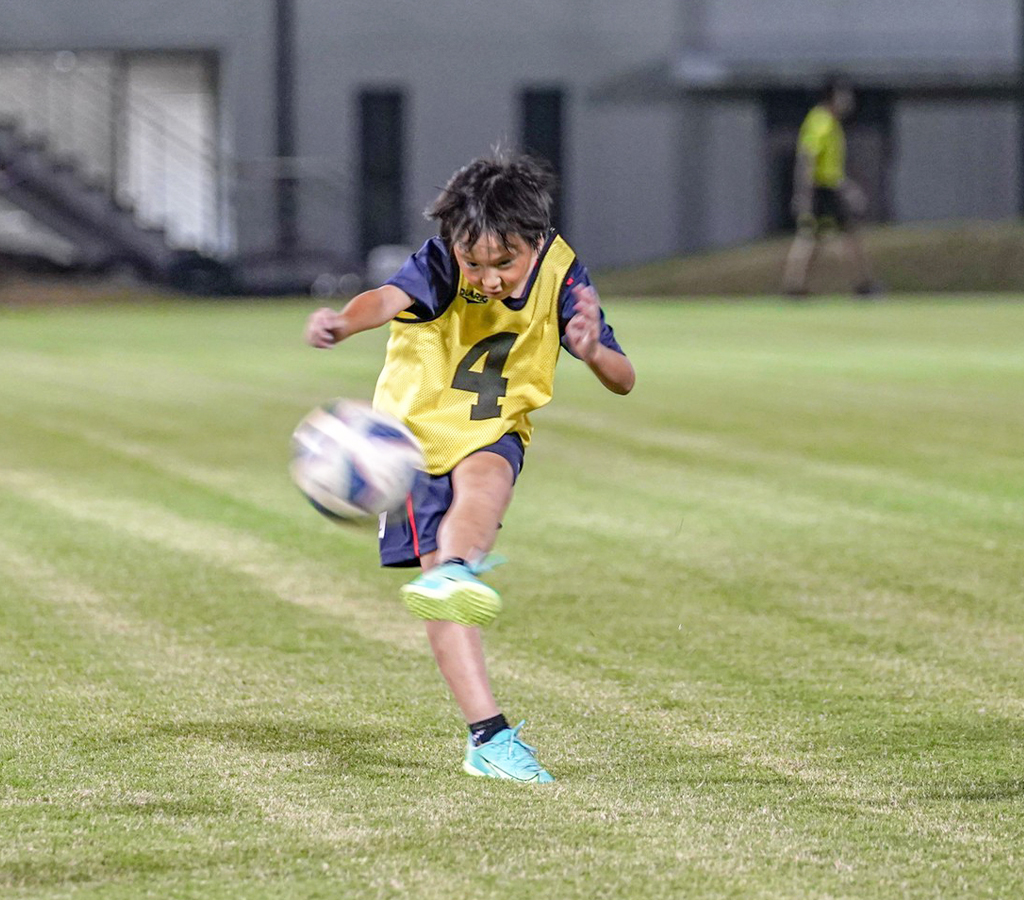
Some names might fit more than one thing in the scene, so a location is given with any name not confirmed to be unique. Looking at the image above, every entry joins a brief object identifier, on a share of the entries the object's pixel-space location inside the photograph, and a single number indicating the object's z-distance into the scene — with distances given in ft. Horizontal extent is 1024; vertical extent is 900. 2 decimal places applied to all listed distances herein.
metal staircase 199.11
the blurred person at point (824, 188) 148.97
